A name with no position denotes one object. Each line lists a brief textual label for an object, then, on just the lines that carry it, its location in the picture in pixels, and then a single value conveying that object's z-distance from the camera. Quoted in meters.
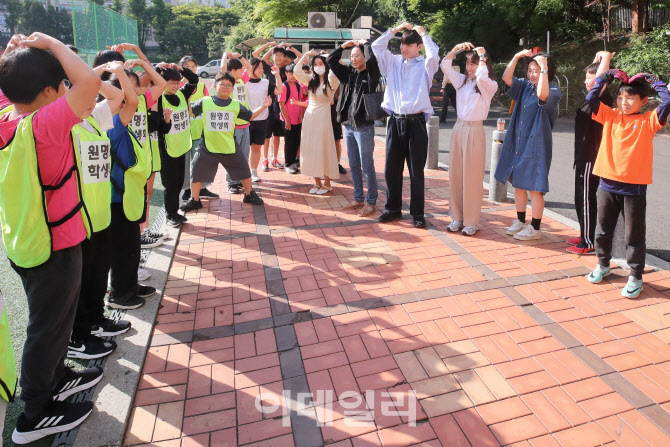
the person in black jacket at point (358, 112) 5.61
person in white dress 6.45
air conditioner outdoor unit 17.89
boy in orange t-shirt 3.59
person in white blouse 4.79
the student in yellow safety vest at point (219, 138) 5.85
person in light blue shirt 5.04
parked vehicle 37.97
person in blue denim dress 4.58
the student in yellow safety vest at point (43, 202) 2.16
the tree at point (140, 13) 66.31
